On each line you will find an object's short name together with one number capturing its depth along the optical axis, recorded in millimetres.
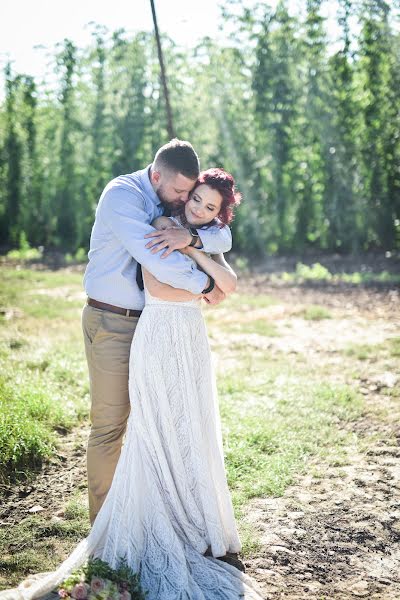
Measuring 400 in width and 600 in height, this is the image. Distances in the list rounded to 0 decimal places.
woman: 3076
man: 3297
